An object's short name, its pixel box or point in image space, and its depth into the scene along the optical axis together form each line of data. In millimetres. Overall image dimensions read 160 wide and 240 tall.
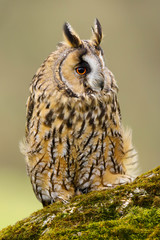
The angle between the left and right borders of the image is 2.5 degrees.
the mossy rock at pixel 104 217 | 5035
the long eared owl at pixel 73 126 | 5278
